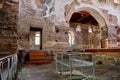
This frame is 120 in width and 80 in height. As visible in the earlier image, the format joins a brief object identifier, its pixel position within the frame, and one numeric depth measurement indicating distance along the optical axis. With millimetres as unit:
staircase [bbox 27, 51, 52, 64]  4390
